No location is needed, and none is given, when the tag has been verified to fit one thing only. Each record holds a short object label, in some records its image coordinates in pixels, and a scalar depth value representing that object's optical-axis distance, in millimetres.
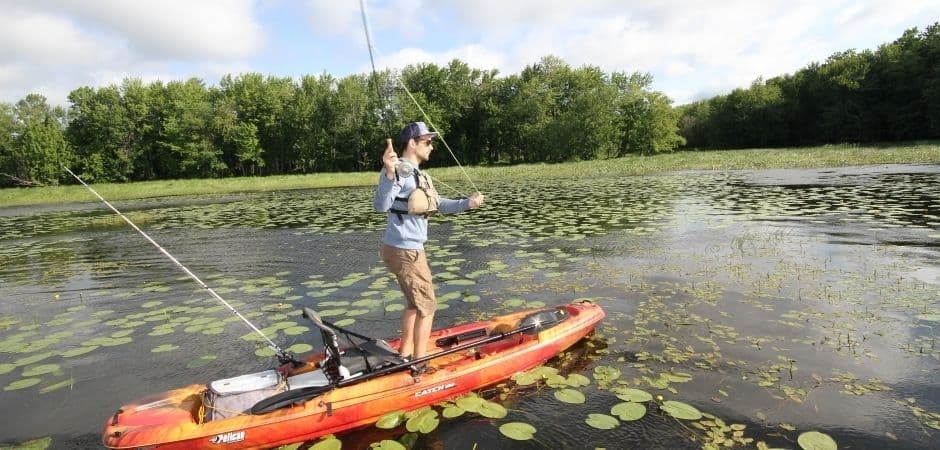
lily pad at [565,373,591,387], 5378
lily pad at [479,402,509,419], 4805
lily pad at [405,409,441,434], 4656
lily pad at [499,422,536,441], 4422
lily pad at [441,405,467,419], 4891
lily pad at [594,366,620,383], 5441
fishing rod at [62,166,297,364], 5148
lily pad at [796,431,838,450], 4079
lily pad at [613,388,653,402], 4934
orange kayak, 4184
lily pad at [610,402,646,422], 4641
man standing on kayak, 4500
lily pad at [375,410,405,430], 4730
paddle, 4375
